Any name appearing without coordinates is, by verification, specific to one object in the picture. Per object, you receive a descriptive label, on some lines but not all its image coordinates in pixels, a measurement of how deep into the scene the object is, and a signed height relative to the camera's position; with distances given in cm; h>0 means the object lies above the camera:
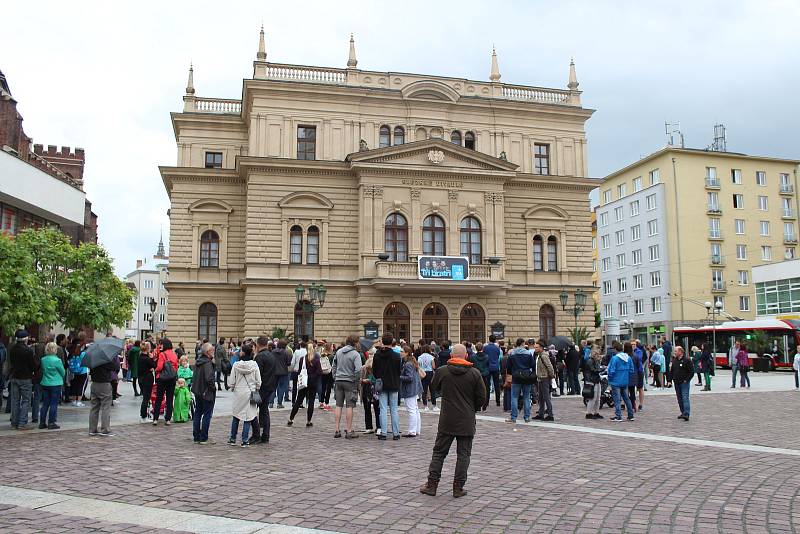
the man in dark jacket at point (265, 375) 1286 -68
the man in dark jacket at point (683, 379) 1608 -91
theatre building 3766 +755
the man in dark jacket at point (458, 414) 824 -92
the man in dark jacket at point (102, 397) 1338 -111
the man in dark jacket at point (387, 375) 1345 -68
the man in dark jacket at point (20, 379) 1434 -82
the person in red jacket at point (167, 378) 1512 -84
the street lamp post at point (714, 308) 4159 +205
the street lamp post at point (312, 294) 3053 +213
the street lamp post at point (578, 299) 3381 +209
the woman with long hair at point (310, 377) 1562 -84
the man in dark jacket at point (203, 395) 1253 -101
